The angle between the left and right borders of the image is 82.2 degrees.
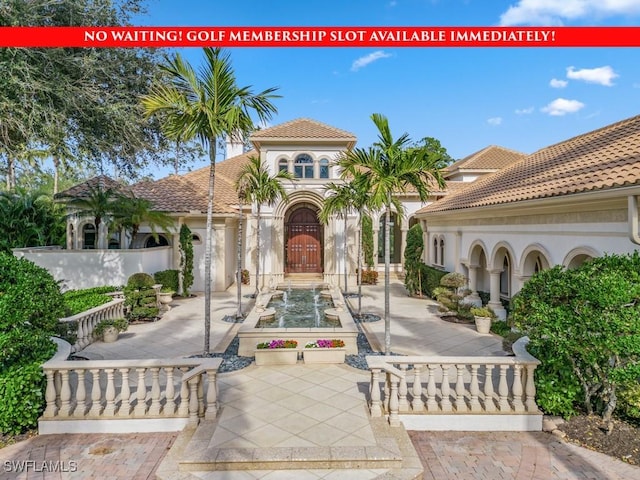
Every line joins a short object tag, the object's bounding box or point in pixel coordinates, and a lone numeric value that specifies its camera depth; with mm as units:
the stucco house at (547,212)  7699
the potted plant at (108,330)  10984
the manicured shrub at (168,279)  16781
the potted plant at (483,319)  11938
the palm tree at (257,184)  15305
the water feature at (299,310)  11969
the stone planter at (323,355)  9086
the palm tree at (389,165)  8820
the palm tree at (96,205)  14750
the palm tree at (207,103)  8422
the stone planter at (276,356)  9023
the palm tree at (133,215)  15219
